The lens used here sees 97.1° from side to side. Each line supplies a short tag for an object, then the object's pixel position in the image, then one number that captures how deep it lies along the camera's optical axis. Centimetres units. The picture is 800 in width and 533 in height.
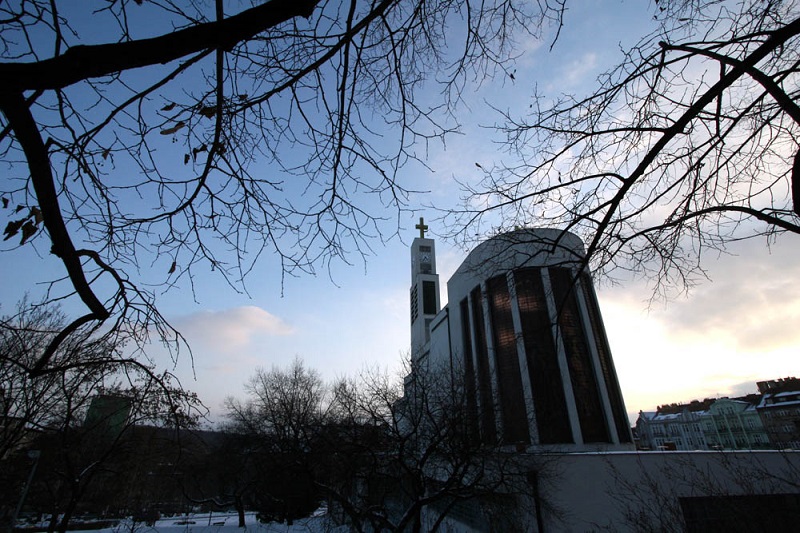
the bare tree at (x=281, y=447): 1464
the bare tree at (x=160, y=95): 133
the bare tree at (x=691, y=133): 253
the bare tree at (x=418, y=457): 1089
